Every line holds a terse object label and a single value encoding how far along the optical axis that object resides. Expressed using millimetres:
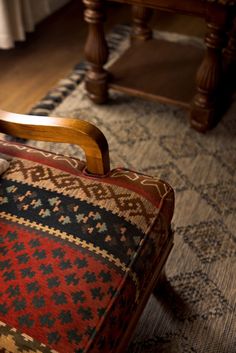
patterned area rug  1073
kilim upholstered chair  699
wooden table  1342
